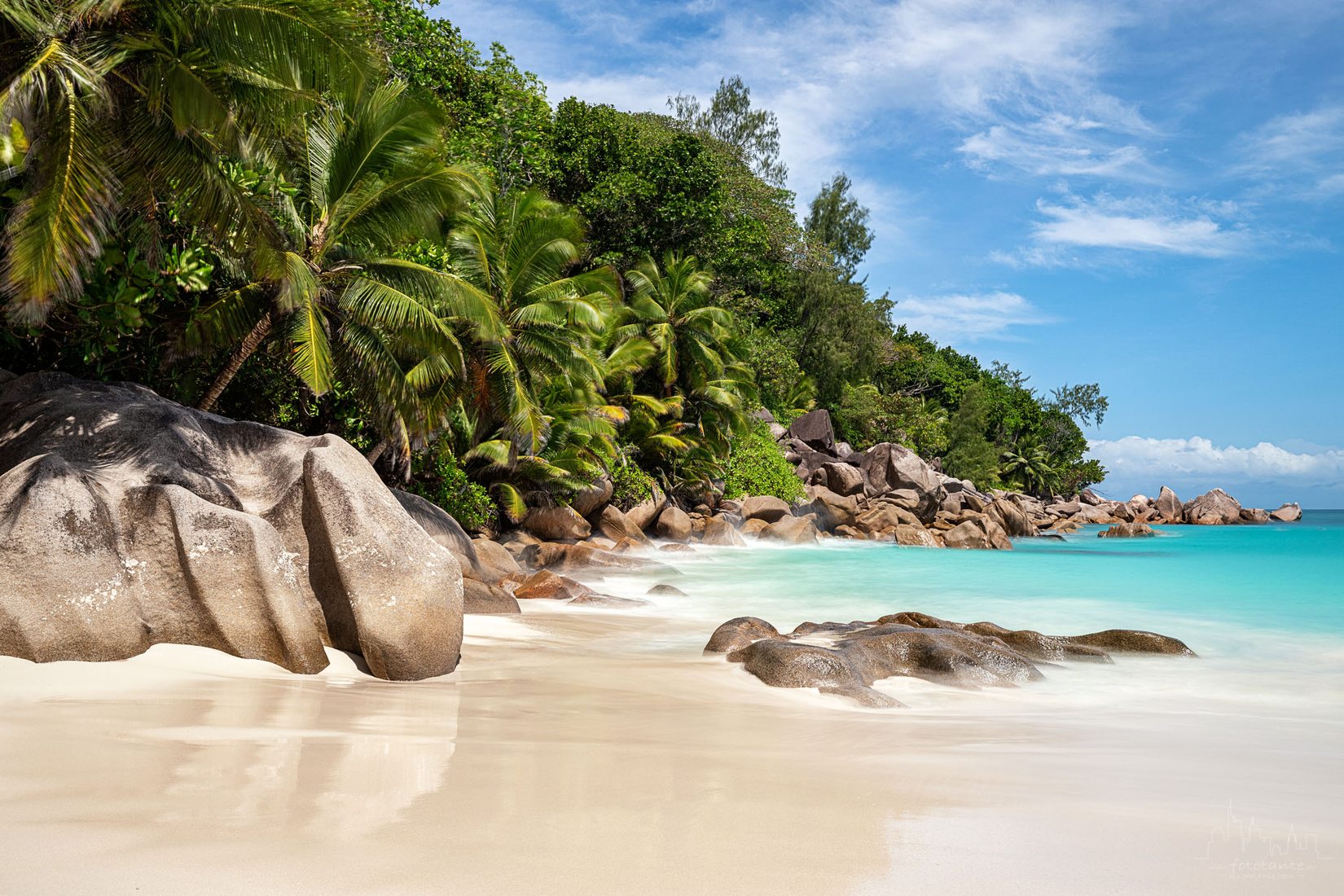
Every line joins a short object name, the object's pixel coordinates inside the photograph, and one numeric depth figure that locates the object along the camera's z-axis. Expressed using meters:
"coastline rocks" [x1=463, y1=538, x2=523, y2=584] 11.60
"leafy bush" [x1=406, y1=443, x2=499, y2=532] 16.27
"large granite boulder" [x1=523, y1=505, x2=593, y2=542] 19.00
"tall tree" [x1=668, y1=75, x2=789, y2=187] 42.56
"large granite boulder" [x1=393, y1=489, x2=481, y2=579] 10.60
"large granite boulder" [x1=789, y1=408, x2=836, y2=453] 39.31
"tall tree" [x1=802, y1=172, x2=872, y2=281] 49.00
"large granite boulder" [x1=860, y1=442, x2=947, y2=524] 37.47
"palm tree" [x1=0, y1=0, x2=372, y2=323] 6.29
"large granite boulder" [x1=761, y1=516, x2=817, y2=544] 27.17
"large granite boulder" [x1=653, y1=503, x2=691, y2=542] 23.98
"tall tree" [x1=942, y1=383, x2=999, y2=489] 48.81
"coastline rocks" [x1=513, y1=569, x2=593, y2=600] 11.48
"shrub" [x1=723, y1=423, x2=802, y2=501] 30.83
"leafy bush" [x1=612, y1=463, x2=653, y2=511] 23.38
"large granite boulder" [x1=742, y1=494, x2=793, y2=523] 28.16
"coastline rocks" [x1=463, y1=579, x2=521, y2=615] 9.55
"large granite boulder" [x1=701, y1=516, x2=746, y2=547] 24.73
